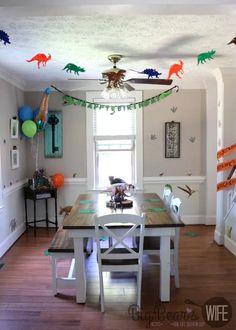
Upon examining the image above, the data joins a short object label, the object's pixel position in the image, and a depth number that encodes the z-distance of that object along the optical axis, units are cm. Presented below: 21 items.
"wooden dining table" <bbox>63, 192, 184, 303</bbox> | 280
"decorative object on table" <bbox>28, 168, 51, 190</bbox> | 504
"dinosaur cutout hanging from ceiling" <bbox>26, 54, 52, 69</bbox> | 299
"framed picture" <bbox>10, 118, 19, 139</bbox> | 459
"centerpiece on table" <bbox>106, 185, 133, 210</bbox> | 350
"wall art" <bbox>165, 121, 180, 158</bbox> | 532
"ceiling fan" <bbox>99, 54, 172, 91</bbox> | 334
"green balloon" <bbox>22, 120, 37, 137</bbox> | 486
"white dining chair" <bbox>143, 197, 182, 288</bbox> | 304
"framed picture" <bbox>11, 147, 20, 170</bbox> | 458
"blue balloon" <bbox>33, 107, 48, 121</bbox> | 507
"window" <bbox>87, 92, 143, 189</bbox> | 532
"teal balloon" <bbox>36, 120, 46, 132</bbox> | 500
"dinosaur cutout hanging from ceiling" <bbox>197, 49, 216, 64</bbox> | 308
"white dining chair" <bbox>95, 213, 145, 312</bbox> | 269
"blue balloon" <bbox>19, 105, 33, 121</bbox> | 491
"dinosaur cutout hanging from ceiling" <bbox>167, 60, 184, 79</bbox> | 351
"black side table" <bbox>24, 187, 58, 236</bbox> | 494
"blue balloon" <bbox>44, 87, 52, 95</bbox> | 480
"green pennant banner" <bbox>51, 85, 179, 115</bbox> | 397
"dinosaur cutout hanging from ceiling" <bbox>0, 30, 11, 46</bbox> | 238
